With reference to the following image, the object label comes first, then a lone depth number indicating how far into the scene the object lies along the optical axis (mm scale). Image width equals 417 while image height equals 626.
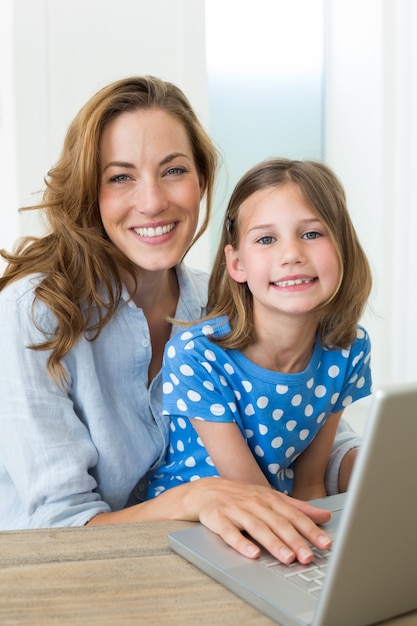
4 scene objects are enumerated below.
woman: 1553
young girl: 1579
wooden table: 1124
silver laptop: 937
